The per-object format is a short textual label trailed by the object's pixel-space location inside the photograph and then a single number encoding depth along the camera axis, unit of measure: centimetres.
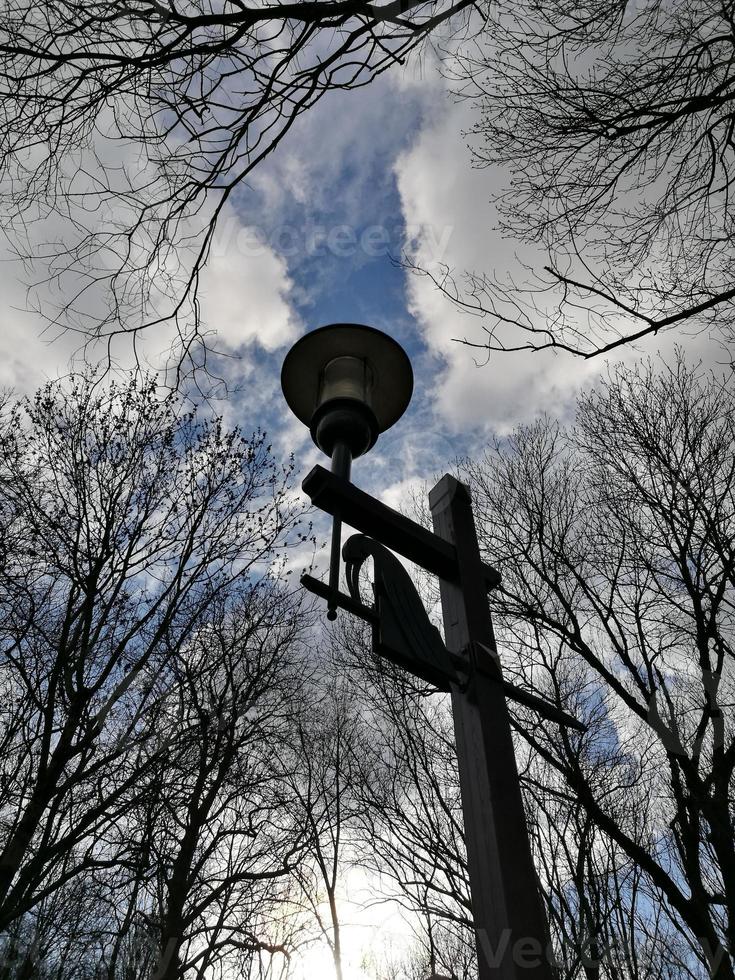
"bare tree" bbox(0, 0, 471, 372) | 263
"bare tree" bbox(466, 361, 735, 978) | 557
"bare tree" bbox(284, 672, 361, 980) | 1172
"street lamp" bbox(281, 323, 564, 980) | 150
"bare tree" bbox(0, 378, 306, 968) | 540
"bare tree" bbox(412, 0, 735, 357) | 344
